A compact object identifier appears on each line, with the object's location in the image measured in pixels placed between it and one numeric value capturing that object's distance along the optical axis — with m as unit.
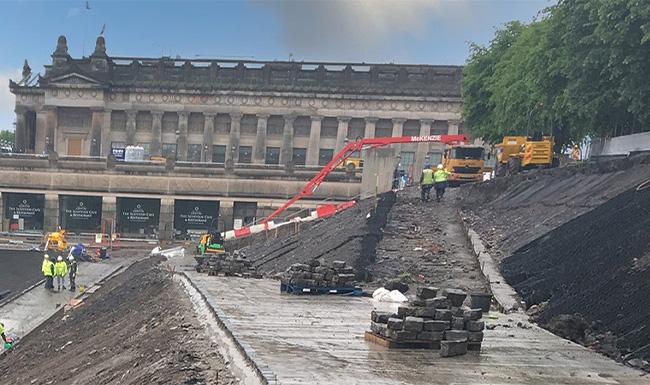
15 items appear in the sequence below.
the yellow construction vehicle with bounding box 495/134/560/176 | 32.19
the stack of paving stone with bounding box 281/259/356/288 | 14.45
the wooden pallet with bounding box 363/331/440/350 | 8.81
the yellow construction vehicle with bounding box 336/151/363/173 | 46.56
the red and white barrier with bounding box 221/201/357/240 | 35.09
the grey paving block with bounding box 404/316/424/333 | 8.76
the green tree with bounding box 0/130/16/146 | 118.08
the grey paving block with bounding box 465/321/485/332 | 8.95
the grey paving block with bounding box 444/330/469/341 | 8.70
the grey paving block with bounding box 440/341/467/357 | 8.59
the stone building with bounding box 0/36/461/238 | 64.69
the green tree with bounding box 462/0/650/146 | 23.53
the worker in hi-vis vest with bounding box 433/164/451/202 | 29.62
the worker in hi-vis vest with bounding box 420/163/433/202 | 29.80
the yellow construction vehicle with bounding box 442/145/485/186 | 35.72
